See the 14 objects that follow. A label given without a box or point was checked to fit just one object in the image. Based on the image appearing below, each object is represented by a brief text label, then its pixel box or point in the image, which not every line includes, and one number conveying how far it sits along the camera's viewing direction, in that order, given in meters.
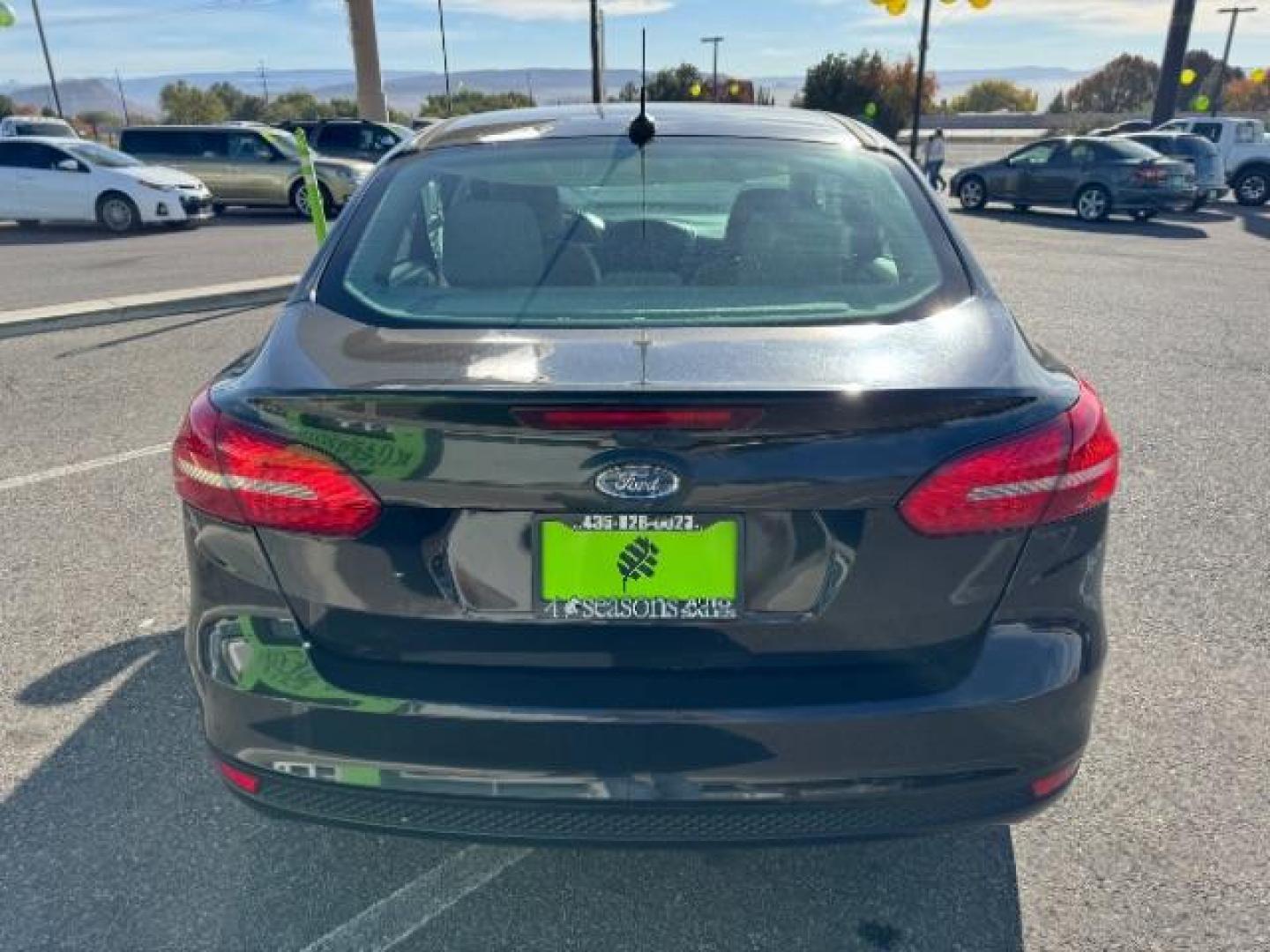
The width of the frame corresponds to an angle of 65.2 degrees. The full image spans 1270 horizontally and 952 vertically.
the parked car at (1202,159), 18.16
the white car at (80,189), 15.93
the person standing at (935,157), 22.46
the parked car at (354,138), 19.98
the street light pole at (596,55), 31.44
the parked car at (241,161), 18.89
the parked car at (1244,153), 20.34
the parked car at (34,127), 24.84
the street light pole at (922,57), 34.22
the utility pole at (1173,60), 25.33
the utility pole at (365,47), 33.66
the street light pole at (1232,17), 51.50
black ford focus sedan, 1.69
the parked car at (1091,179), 17.06
